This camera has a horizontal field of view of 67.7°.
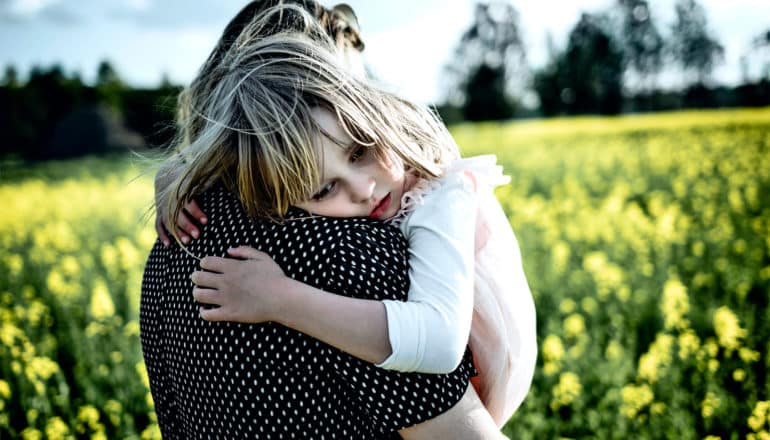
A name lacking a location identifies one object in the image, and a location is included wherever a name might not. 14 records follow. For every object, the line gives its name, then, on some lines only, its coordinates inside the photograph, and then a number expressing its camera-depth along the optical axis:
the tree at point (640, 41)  32.75
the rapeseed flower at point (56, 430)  2.60
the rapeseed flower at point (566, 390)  2.81
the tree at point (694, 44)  26.53
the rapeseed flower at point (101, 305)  3.75
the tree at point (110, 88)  47.12
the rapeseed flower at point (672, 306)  3.33
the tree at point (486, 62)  46.19
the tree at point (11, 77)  44.98
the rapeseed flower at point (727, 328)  2.96
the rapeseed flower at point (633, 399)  2.70
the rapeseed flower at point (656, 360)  2.85
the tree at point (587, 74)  35.66
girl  0.92
